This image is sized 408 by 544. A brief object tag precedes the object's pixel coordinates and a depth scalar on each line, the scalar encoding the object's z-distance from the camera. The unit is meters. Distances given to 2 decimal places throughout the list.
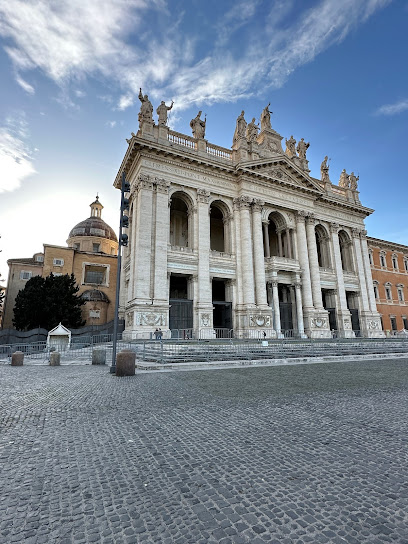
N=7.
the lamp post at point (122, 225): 9.76
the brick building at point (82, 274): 32.03
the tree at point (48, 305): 26.80
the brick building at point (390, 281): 38.19
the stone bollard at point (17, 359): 12.88
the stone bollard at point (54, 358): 12.41
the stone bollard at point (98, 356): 12.88
